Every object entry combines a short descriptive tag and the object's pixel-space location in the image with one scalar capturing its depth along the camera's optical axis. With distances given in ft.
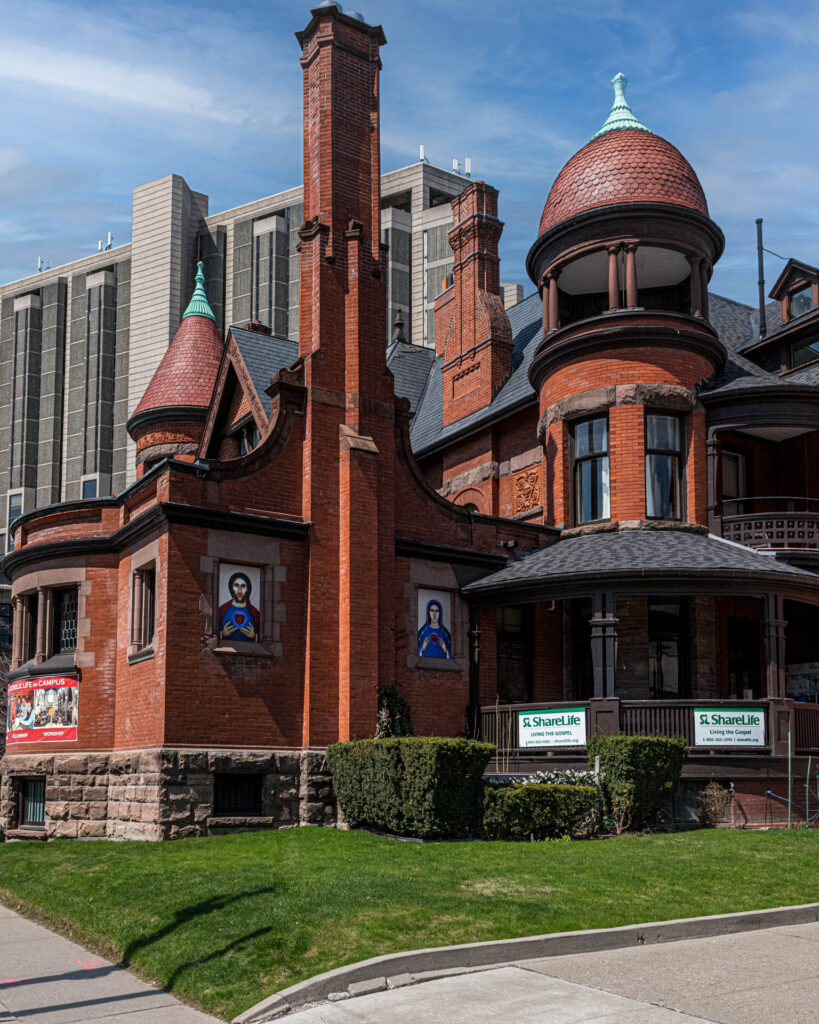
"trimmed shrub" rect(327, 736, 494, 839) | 52.16
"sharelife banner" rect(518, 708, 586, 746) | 65.16
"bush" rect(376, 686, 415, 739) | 64.95
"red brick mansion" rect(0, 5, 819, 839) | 62.59
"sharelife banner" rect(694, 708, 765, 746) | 62.95
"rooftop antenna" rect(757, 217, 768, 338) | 90.30
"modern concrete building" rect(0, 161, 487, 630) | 302.45
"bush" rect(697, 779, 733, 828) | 60.49
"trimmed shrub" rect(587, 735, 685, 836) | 56.39
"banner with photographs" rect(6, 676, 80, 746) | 69.05
